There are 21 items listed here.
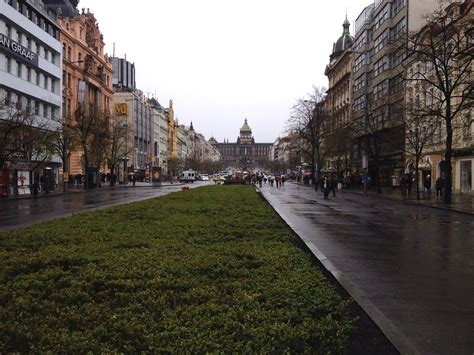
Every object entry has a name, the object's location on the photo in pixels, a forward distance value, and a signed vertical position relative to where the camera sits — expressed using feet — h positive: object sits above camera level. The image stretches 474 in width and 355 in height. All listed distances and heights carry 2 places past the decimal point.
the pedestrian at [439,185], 118.32 -3.74
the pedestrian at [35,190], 115.05 -4.25
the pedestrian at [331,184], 133.94 -3.80
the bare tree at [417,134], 120.93 +9.74
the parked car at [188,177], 319.88 -3.64
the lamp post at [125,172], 263.29 -0.29
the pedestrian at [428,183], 147.43 -4.04
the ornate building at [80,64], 221.76 +55.84
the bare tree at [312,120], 242.99 +26.28
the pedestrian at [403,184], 116.88 -3.42
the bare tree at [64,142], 151.06 +9.98
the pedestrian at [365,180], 159.95 -3.29
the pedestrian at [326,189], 120.37 -4.66
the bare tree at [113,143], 204.30 +12.49
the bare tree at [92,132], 171.35 +15.00
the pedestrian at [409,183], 123.65 -3.36
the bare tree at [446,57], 77.50 +21.28
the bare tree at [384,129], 147.68 +14.23
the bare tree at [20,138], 112.27 +9.19
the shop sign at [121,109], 291.79 +38.66
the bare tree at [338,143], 208.74 +12.58
